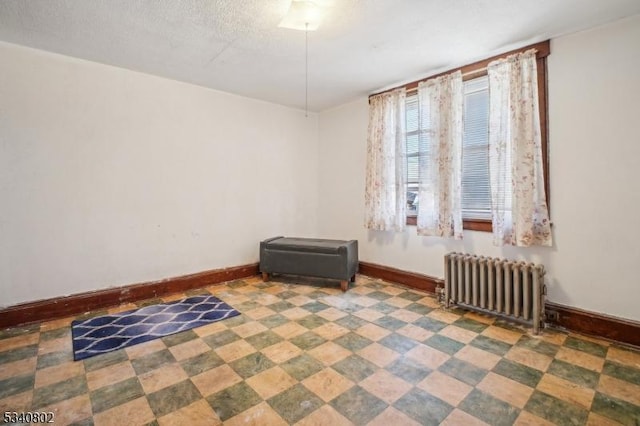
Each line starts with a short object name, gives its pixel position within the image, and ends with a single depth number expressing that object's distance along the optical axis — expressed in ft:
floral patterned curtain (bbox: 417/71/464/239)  10.16
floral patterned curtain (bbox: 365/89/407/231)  12.03
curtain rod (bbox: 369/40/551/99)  8.41
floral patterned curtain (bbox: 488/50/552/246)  8.44
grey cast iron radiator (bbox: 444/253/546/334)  8.14
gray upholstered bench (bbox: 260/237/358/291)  11.77
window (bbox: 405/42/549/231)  9.96
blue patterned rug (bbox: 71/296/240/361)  7.58
